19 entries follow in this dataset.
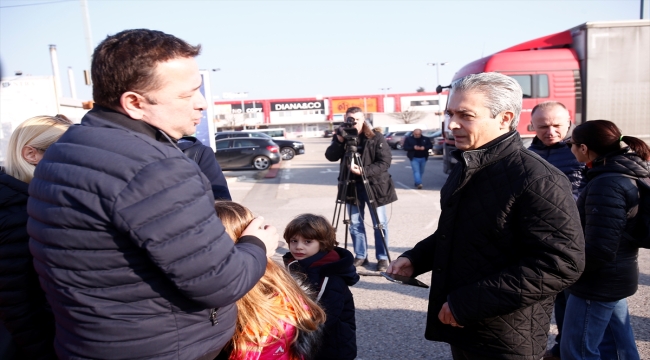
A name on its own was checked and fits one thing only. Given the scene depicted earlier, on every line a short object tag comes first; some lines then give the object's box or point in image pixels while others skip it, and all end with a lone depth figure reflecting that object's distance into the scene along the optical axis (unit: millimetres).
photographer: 5039
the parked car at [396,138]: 31589
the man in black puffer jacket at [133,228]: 1181
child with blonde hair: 1646
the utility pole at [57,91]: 7402
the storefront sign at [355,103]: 65688
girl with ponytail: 2395
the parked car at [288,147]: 24359
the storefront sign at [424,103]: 65812
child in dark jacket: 2240
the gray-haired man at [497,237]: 1695
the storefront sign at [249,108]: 64188
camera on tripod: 4910
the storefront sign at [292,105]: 67125
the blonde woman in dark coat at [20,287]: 1654
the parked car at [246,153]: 18078
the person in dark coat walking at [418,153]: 12133
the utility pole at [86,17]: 9641
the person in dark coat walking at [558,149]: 3270
